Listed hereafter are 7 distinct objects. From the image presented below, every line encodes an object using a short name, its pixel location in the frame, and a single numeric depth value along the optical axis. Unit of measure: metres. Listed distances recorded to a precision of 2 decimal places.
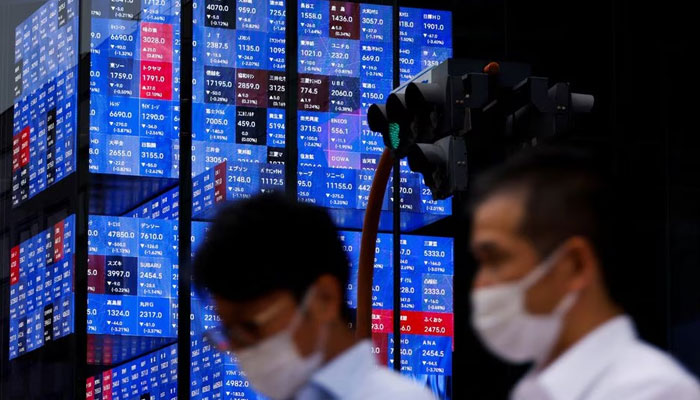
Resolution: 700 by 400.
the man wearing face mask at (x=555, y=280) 2.56
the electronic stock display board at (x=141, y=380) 12.92
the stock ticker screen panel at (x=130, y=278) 12.92
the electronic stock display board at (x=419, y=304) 13.57
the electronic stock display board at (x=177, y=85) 13.14
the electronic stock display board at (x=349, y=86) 13.71
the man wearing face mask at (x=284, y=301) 3.05
